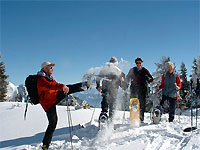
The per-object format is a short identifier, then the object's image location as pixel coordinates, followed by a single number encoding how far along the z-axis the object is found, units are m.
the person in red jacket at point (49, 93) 3.46
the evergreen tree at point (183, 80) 25.41
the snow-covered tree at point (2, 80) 24.52
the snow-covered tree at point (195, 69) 26.46
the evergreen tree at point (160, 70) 20.88
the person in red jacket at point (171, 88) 5.86
